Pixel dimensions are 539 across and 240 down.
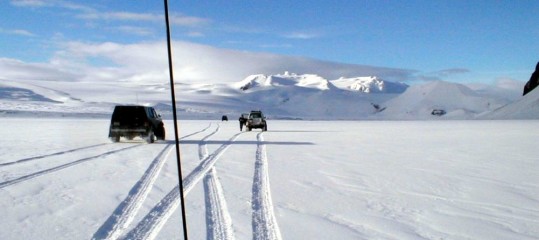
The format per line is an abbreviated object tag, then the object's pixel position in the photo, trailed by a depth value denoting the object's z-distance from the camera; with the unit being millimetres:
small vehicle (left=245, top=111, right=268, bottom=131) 35594
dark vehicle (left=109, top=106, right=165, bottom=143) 19984
